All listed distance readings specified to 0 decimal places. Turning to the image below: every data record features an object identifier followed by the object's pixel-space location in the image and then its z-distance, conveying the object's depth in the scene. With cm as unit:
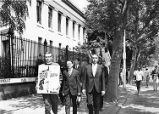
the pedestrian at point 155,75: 1658
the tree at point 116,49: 1094
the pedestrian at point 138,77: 1479
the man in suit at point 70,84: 633
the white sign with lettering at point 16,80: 984
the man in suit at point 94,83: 647
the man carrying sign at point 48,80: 583
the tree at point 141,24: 1535
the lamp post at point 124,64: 2024
